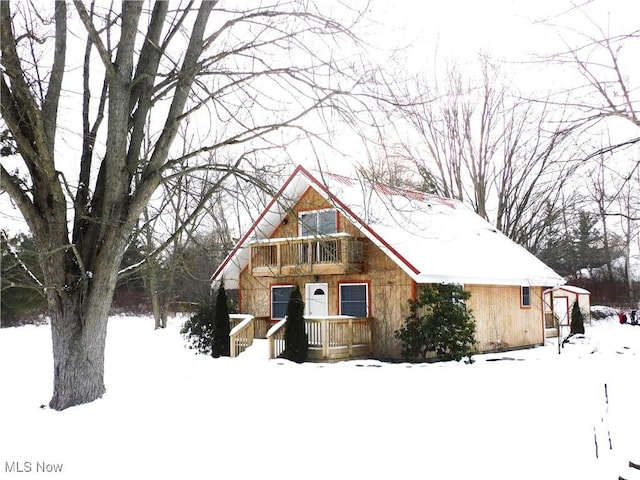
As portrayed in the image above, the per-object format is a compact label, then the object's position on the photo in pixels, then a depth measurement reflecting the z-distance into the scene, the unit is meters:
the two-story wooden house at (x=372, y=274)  16.23
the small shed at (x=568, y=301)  29.19
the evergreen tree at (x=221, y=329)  17.06
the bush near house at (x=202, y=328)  17.98
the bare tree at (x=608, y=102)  6.16
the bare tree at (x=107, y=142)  7.44
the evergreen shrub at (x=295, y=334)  15.55
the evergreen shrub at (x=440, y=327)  15.20
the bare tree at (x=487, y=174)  26.67
